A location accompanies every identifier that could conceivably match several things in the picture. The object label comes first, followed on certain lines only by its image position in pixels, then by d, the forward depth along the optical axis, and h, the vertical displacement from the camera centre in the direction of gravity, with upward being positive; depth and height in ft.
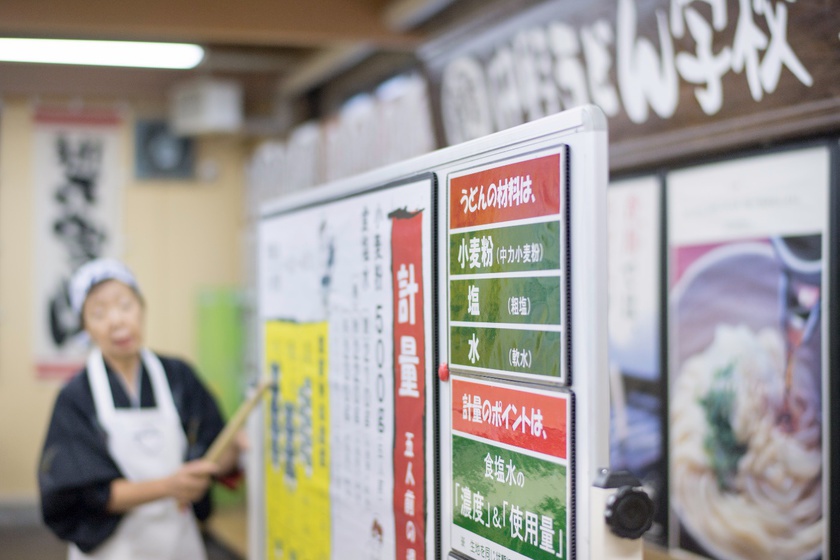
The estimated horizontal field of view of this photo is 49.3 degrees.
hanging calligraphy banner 23.79 +1.70
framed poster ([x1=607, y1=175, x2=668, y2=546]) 11.00 -0.73
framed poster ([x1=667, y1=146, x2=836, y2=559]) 8.91 -0.84
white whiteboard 5.14 -0.11
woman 8.93 -1.72
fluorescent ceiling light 18.49 +4.73
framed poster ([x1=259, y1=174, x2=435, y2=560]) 6.93 -0.85
